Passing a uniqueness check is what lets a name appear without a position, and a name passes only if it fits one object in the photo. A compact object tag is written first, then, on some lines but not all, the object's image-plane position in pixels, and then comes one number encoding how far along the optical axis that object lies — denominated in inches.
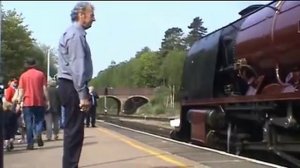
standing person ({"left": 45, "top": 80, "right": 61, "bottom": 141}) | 624.1
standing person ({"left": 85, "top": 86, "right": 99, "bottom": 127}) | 949.2
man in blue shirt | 256.8
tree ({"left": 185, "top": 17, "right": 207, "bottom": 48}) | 4755.4
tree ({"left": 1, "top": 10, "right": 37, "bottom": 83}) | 2118.6
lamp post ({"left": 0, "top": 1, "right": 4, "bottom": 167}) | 234.5
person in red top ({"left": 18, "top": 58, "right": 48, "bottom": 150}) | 491.8
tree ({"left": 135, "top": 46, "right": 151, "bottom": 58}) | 5971.0
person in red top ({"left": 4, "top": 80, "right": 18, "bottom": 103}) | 597.3
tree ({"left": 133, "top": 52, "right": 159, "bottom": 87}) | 5034.5
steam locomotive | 411.5
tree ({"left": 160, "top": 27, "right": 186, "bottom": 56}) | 4878.7
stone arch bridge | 4559.5
